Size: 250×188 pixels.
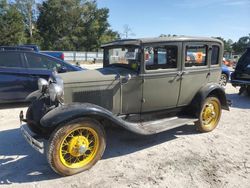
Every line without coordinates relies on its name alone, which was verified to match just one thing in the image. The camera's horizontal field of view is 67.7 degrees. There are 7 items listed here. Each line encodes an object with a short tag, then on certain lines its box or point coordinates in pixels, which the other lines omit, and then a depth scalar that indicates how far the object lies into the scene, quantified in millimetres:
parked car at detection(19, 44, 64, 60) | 10735
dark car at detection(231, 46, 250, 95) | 6833
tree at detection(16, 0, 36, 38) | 32478
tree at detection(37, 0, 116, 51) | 33144
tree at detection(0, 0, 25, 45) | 25488
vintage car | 2593
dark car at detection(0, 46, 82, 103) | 4877
